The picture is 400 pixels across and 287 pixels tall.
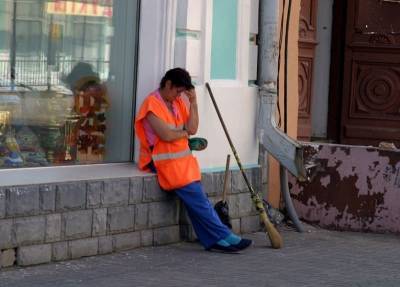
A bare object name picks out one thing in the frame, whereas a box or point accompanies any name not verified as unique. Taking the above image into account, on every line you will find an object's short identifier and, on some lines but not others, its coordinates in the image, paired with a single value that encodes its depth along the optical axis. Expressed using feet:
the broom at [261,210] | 46.43
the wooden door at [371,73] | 61.69
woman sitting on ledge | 43.44
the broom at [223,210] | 46.53
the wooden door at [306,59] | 59.10
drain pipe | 50.04
